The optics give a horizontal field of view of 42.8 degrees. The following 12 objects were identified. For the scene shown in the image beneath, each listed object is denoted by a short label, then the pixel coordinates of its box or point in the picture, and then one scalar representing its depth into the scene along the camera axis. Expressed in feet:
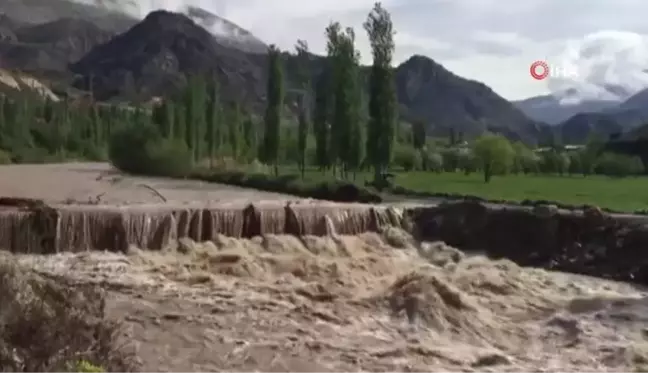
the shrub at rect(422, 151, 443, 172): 198.82
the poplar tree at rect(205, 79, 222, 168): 194.18
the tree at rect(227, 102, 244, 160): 204.09
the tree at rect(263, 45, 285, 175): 150.10
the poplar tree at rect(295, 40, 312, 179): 150.95
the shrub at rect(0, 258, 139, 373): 19.25
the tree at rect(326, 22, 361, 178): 121.19
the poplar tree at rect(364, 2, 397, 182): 113.70
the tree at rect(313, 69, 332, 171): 135.44
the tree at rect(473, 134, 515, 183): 164.86
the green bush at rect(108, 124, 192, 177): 160.66
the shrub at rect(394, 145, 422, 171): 196.52
